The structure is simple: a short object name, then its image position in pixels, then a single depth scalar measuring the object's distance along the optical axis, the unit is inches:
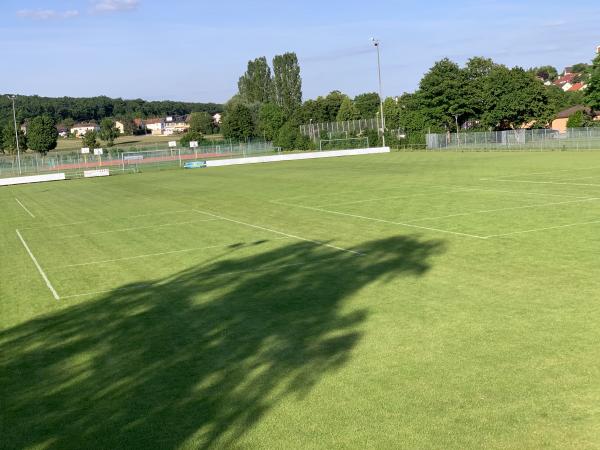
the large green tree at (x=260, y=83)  6284.5
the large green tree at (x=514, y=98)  3368.6
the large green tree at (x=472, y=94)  3452.3
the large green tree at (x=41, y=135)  5044.3
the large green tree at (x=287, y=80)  6186.0
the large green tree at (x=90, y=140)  5620.1
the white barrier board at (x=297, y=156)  2933.1
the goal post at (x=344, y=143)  3650.6
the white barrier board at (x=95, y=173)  2632.1
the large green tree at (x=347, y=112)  5664.4
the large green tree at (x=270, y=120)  5032.0
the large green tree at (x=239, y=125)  5201.8
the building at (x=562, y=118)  4062.0
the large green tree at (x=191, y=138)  5039.4
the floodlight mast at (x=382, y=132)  3145.2
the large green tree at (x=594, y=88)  3062.0
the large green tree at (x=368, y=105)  5920.3
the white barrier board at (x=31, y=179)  2433.7
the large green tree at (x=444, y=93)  3427.7
